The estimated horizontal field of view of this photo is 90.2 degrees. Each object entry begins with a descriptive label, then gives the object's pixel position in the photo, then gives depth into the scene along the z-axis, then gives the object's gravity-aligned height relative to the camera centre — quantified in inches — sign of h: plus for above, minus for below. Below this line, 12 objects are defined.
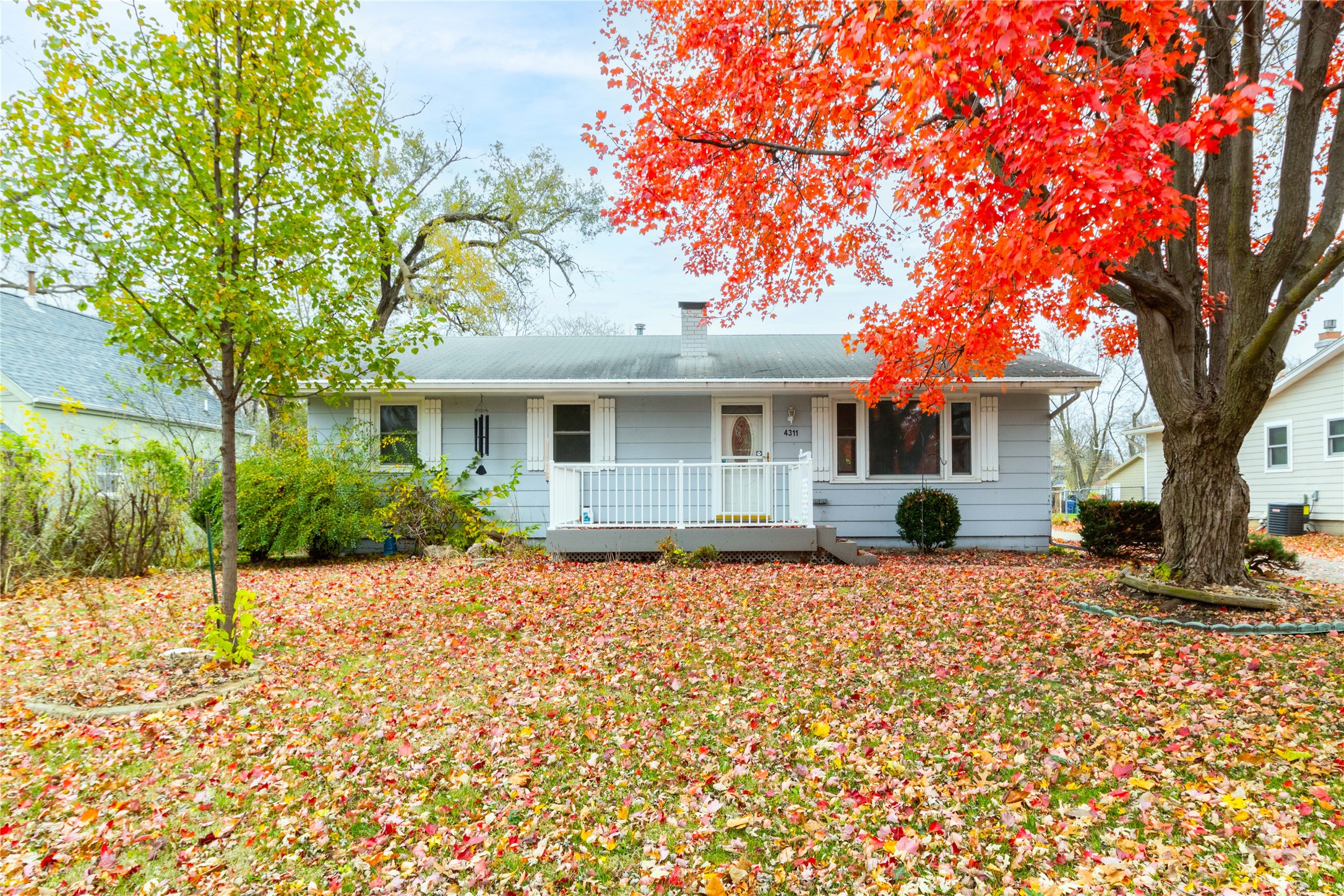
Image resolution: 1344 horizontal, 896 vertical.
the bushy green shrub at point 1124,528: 368.5 -33.6
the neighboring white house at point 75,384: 483.8 +67.0
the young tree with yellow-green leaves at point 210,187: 166.4 +74.9
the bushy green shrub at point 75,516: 299.6 -21.7
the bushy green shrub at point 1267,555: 309.9 -42.2
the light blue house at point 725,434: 391.5 +21.4
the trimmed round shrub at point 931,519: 384.5 -29.4
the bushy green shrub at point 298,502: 358.0 -17.5
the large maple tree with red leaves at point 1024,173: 155.6 +95.2
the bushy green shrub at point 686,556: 331.3 -43.4
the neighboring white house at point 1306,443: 559.8 +21.5
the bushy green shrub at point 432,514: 379.2 -25.0
